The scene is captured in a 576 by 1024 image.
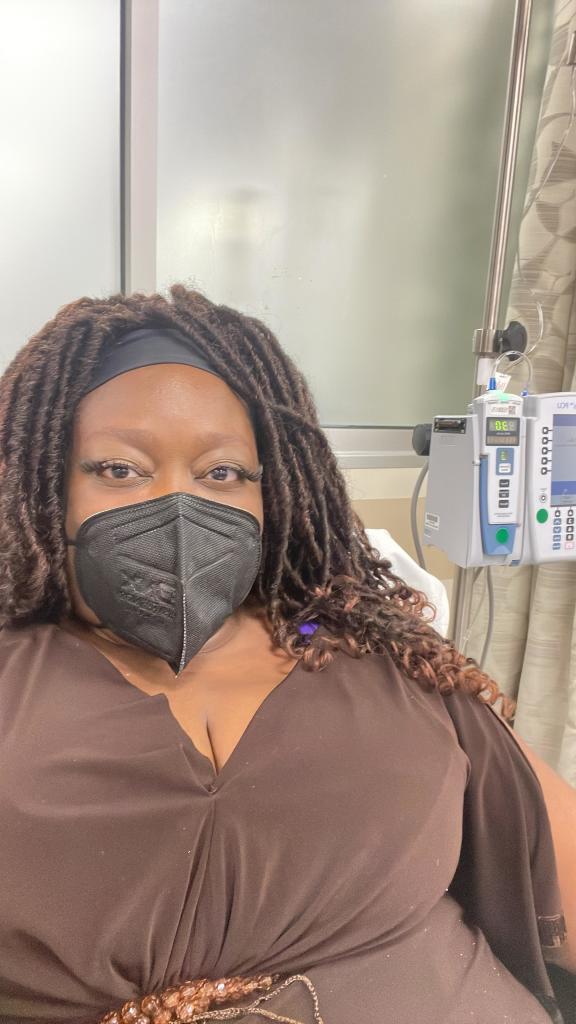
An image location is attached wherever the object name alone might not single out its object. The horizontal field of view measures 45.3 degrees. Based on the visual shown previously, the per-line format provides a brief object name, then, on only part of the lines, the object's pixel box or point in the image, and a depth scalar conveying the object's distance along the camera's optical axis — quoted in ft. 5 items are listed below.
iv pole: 3.79
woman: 2.05
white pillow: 3.89
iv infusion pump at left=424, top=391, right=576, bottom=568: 3.75
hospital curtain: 4.60
